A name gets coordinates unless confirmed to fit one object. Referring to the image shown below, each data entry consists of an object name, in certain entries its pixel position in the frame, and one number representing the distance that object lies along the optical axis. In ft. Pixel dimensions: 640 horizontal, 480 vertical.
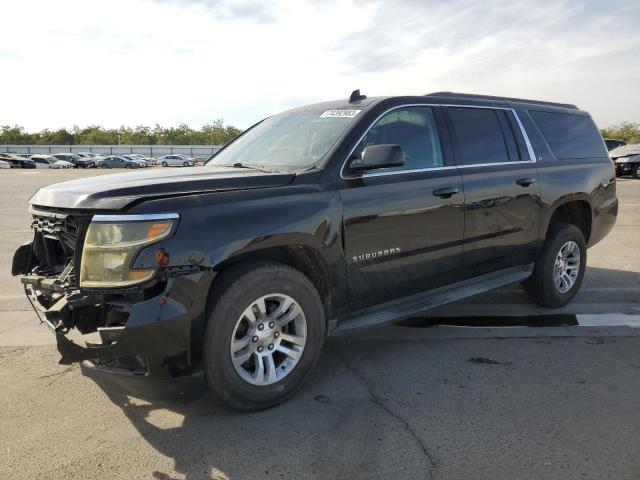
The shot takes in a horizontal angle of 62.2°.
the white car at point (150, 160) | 203.24
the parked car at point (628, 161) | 73.87
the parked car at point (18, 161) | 169.58
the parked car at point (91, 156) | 197.57
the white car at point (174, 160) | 192.85
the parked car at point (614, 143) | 94.40
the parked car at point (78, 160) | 192.24
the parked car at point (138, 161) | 190.29
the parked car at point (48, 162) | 177.43
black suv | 9.11
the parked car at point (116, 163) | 187.01
